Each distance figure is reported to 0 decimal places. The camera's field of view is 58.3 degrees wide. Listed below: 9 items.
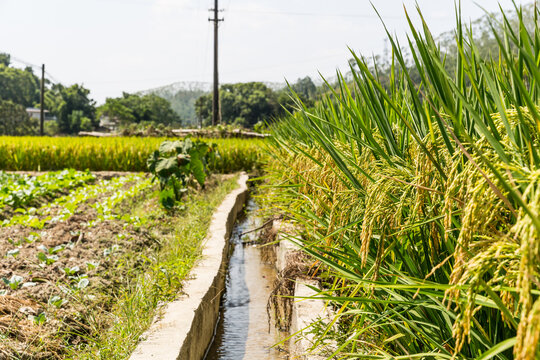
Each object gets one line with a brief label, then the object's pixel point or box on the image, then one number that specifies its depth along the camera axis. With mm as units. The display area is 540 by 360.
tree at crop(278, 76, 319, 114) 95412
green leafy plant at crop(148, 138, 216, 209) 5836
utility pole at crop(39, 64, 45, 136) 33969
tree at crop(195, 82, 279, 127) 65125
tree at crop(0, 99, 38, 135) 50969
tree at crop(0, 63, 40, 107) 84250
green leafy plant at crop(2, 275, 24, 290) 2816
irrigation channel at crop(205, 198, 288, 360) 2953
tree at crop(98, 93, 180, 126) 74625
